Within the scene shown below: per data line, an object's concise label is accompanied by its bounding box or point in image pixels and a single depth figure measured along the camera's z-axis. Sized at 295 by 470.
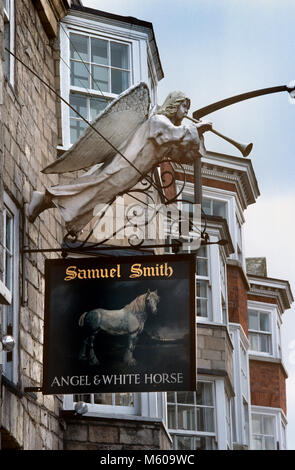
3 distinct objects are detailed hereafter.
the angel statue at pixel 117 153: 14.35
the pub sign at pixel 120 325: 13.33
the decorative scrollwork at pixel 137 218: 17.19
